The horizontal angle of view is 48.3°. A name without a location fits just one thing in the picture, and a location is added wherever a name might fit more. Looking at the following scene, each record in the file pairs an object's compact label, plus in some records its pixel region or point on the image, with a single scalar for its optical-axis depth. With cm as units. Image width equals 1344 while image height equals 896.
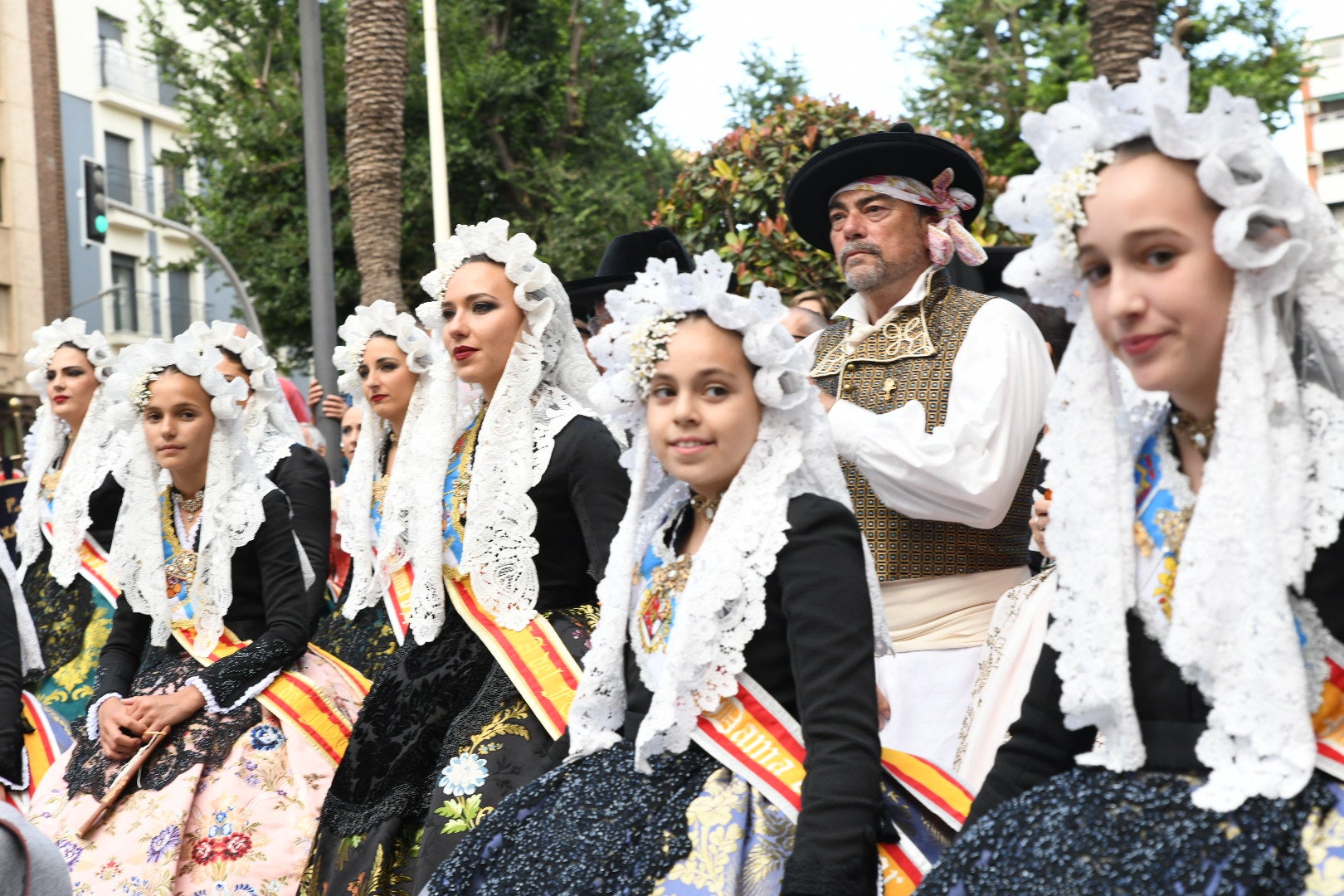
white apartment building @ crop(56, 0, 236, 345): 3478
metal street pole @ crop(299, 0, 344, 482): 1070
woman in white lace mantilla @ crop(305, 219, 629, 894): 388
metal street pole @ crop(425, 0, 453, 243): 1242
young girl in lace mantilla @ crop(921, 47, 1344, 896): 209
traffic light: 1591
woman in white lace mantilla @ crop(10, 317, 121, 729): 607
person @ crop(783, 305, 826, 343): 529
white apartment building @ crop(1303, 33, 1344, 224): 5119
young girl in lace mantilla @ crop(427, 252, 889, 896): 271
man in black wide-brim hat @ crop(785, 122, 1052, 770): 392
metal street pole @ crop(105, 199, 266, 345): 1622
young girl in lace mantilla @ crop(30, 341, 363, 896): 442
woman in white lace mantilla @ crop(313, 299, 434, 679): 462
